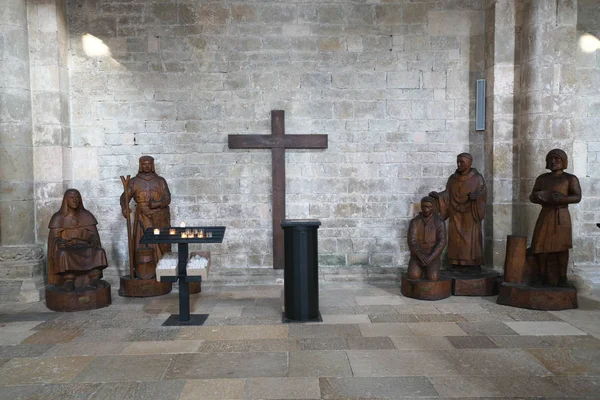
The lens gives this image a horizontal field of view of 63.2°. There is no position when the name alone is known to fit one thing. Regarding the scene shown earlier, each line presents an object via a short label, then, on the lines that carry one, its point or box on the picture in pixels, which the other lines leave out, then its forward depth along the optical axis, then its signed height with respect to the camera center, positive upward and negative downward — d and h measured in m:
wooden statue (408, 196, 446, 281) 6.03 -0.78
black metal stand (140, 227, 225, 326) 5.00 -0.97
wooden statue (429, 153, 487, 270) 6.33 -0.41
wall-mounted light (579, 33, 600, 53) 7.05 +1.98
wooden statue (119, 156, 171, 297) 6.29 -0.54
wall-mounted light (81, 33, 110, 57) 7.07 +1.97
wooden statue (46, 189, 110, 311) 5.67 -0.94
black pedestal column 5.10 -0.94
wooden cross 7.05 +0.51
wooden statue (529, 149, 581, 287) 5.59 -0.49
